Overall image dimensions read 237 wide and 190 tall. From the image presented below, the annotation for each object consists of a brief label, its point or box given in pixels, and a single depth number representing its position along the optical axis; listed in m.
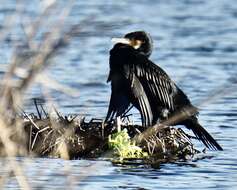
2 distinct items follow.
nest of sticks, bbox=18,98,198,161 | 15.16
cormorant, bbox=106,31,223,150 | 16.61
